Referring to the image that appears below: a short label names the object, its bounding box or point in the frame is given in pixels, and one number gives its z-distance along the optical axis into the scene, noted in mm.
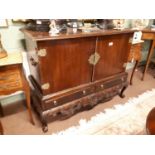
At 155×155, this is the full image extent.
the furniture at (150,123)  917
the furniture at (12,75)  1188
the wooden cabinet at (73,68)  1211
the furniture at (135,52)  2164
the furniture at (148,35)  2225
